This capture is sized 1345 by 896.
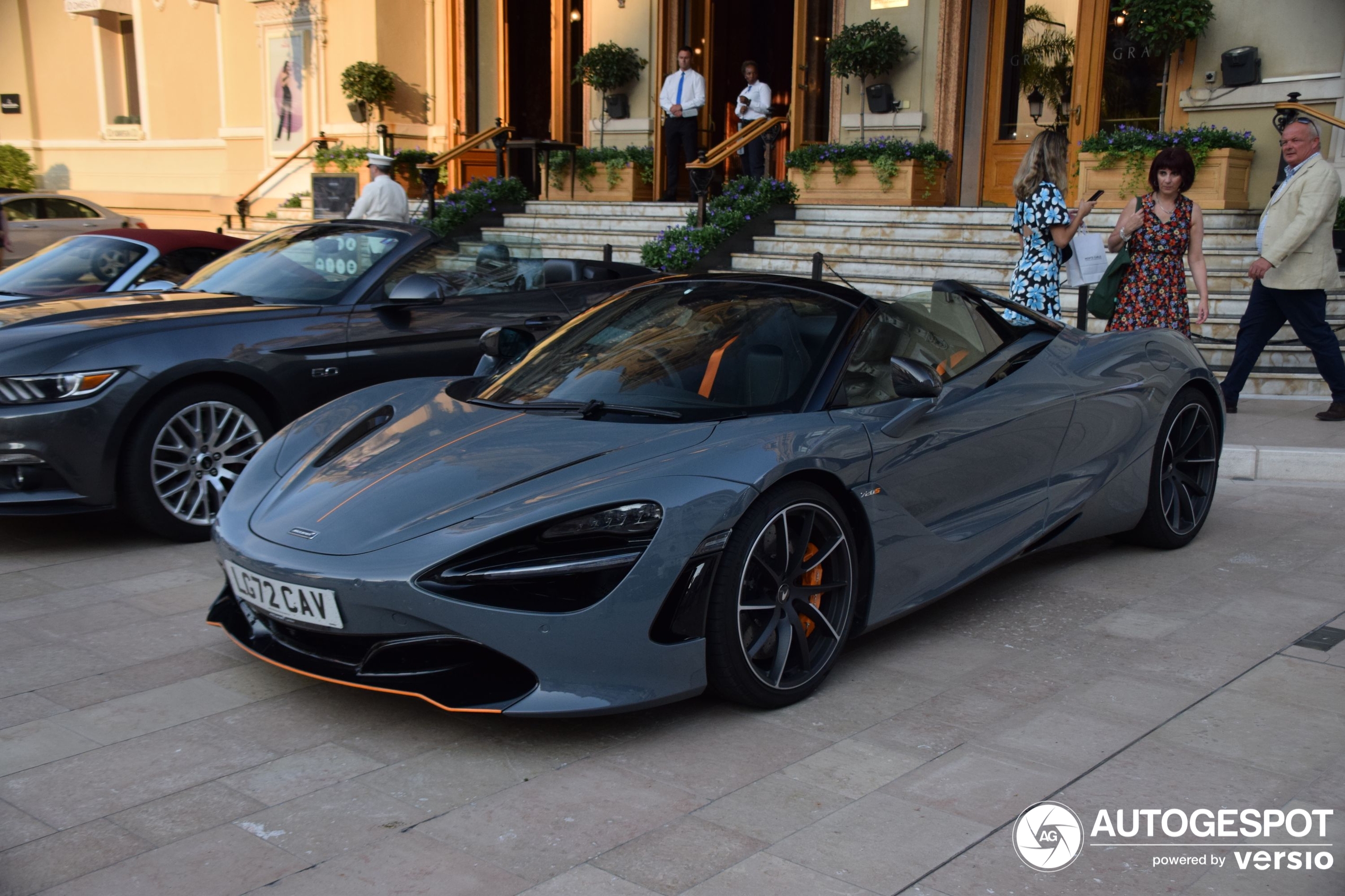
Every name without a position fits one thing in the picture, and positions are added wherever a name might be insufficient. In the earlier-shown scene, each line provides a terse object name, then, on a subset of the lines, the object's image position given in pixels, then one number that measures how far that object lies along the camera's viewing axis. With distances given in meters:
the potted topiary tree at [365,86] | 18.73
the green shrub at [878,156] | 13.27
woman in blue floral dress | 6.55
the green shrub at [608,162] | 16.12
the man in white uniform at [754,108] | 14.61
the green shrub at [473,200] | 15.77
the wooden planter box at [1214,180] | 11.09
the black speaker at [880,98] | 14.28
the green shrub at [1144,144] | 11.14
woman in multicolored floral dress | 6.70
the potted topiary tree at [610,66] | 16.81
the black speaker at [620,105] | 17.14
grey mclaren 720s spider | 3.19
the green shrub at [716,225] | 12.66
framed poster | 20.27
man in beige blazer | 7.37
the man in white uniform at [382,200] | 10.73
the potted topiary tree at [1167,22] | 11.61
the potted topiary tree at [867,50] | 14.02
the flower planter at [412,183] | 17.48
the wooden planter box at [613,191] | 16.09
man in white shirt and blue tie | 15.18
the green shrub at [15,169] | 25.47
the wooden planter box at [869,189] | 13.27
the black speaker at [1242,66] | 11.51
